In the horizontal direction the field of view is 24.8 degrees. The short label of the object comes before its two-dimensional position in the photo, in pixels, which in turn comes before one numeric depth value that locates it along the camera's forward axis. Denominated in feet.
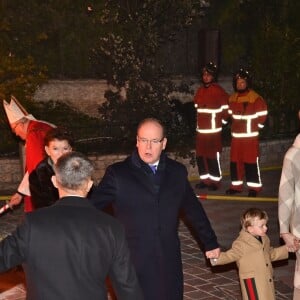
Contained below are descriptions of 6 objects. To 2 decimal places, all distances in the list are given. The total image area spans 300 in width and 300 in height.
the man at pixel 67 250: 11.96
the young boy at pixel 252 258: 18.56
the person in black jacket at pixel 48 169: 19.76
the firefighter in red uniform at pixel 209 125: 38.34
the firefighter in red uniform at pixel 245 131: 36.37
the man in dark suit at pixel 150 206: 16.57
